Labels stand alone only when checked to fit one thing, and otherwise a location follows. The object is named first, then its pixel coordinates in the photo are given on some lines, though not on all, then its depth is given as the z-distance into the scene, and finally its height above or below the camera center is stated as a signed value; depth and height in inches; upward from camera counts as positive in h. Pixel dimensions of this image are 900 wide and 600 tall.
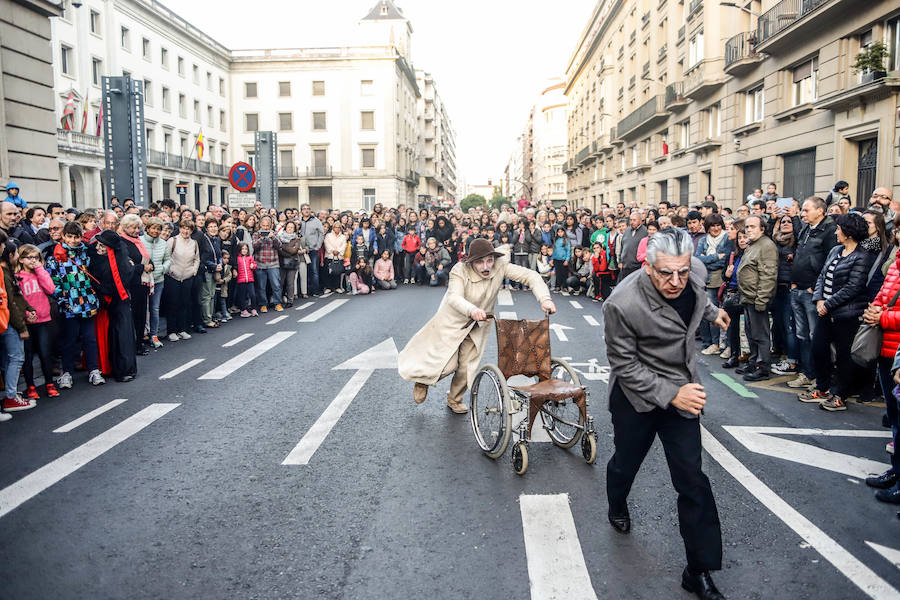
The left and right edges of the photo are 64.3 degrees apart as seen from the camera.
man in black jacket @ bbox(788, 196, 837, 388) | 321.4 -16.4
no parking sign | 692.7 +54.6
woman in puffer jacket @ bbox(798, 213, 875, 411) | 276.5 -29.5
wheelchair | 218.5 -51.7
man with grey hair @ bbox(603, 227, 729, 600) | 146.7 -29.8
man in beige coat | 257.8 -35.7
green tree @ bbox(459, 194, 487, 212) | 6898.6 +300.0
